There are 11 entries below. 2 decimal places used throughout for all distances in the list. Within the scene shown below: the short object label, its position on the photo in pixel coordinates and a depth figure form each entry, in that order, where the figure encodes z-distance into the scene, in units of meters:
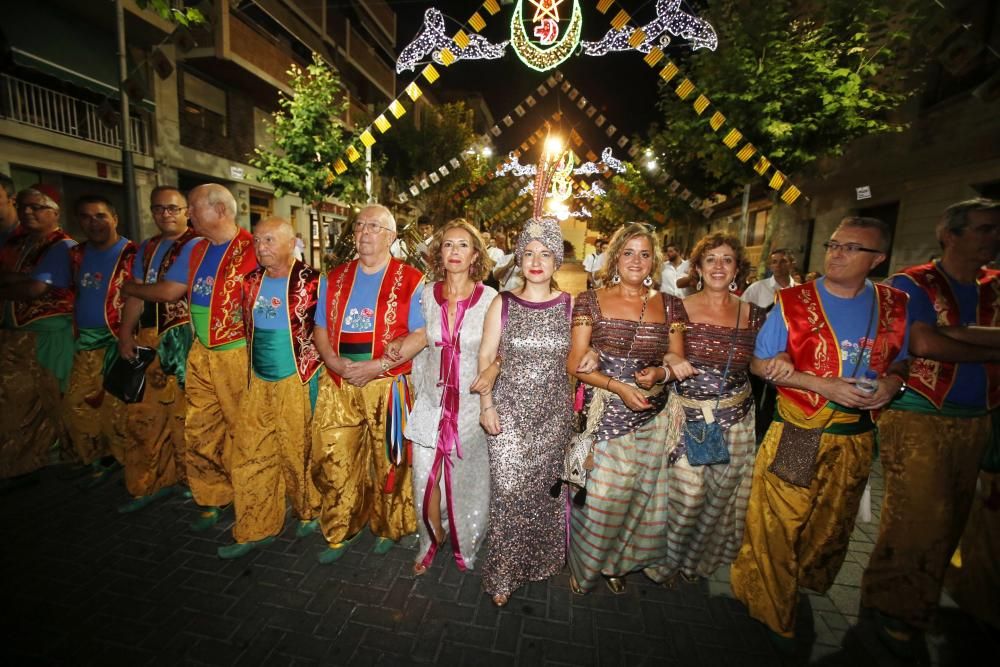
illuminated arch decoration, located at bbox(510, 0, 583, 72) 8.11
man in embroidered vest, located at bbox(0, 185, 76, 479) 3.83
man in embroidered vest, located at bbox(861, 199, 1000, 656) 2.48
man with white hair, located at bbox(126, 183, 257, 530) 3.27
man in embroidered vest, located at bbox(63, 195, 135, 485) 3.83
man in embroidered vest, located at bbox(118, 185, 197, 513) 3.55
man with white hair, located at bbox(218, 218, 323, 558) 3.09
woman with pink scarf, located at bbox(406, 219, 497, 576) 2.88
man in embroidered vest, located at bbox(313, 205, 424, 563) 3.02
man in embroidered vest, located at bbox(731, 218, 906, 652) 2.37
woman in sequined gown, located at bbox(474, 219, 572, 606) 2.69
